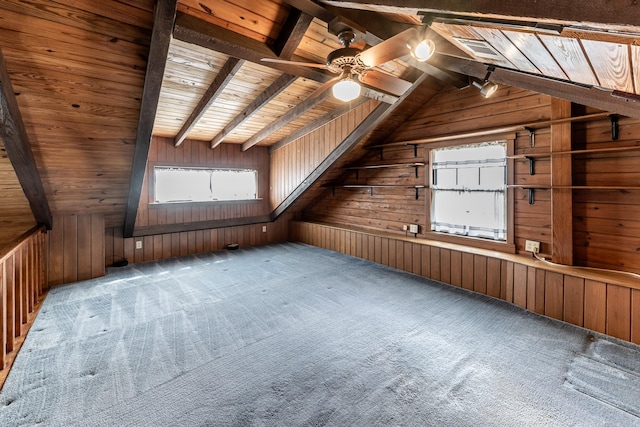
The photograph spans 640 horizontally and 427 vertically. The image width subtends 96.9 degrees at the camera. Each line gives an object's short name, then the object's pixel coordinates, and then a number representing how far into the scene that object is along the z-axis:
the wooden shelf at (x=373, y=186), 4.45
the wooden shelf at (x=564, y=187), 2.62
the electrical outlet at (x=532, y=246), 3.20
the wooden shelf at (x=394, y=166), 4.43
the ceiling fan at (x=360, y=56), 1.74
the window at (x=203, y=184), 5.07
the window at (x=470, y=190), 3.61
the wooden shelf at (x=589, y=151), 2.59
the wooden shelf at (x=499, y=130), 2.78
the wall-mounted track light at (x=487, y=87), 2.90
